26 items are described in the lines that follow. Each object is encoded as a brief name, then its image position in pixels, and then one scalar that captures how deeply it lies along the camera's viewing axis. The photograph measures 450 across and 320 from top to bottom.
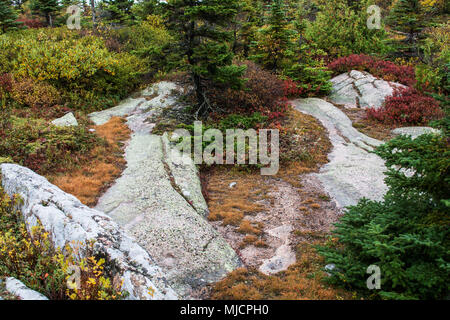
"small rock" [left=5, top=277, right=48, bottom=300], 3.62
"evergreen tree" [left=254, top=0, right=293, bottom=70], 17.46
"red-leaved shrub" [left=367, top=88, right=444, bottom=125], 15.11
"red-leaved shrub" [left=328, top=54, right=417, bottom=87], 19.05
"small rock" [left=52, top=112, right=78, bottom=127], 11.77
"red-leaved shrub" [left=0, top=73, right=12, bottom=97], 13.43
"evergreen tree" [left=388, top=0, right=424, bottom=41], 19.47
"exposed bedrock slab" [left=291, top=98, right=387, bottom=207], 9.34
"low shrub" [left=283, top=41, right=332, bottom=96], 18.73
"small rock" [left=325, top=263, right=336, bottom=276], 5.82
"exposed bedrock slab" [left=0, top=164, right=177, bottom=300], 4.28
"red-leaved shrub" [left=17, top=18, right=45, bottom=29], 26.50
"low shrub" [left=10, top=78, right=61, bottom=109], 13.39
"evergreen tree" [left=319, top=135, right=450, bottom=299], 3.91
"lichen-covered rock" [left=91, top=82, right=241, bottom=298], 6.00
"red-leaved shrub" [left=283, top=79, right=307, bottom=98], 18.31
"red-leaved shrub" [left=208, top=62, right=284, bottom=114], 14.66
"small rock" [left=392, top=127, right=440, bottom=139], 13.99
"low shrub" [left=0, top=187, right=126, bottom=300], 3.77
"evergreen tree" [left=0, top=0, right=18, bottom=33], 19.38
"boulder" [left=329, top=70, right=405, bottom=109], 17.80
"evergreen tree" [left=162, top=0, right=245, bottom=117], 11.48
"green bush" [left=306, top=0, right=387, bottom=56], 22.84
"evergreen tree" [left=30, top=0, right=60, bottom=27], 23.41
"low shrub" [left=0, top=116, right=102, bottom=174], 9.21
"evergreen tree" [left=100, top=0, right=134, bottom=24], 23.49
